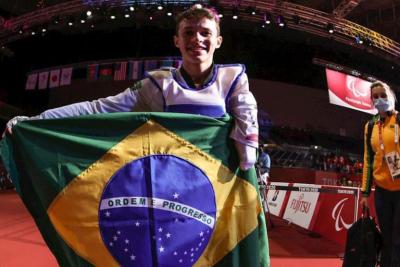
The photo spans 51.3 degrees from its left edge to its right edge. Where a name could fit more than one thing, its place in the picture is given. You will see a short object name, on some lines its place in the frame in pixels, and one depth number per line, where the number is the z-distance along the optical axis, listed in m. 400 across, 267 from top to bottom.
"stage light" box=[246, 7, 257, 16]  12.17
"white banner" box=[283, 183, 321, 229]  5.34
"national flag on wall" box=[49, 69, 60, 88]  16.14
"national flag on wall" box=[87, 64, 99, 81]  15.95
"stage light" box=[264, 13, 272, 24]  12.26
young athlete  1.58
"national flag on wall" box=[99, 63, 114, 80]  15.70
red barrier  4.93
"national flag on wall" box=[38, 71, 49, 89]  16.17
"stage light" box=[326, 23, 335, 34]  12.38
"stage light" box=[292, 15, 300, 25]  12.13
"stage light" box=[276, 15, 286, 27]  12.20
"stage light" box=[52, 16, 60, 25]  13.33
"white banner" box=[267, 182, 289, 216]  6.76
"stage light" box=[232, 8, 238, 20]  12.12
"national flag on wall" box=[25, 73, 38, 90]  16.45
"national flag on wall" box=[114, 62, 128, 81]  15.19
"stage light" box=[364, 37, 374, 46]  12.73
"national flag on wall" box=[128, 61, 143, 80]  15.05
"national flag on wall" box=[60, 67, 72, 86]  15.99
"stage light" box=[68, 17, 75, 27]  13.24
